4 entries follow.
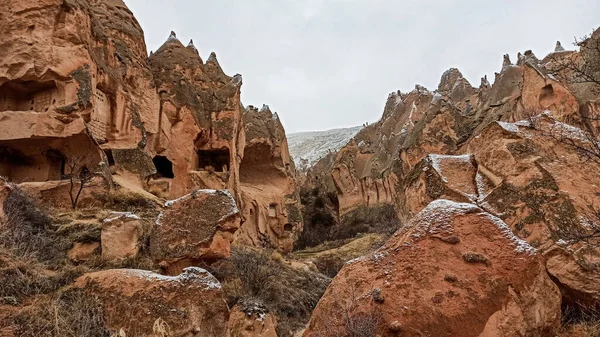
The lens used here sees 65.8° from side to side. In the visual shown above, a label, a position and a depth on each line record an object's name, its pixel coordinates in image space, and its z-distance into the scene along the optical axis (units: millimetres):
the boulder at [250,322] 7133
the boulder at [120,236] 8477
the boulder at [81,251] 8383
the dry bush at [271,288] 8727
